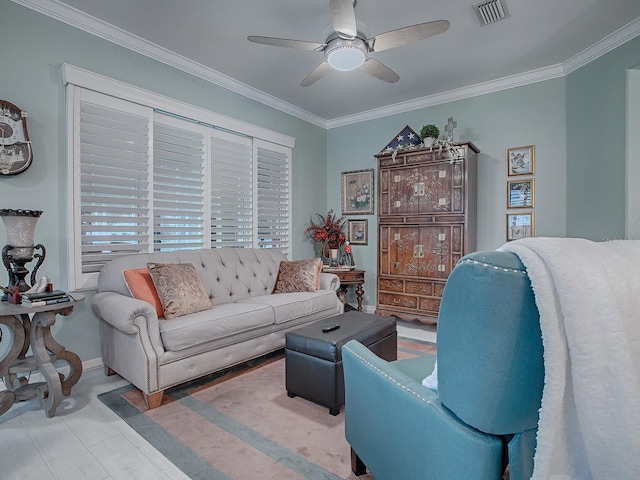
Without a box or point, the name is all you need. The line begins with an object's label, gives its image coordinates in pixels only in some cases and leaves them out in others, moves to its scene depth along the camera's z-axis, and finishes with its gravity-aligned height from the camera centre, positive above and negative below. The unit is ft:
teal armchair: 2.60 -1.26
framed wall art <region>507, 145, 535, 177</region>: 12.46 +2.92
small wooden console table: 14.32 -1.71
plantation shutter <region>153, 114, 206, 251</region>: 10.87 +1.79
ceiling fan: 7.06 +4.56
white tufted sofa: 7.33 -2.07
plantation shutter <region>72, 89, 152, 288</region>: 8.99 +1.64
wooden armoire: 12.30 +0.60
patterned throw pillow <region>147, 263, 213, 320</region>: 8.45 -1.31
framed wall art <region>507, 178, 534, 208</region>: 12.50 +1.71
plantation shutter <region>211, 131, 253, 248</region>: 12.60 +1.83
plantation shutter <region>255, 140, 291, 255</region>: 14.32 +1.85
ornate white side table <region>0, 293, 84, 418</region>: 6.74 -2.44
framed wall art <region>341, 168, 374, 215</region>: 16.15 +2.25
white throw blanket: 2.33 -0.84
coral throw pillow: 8.35 -1.22
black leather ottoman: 6.99 -2.49
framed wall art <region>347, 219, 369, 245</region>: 16.29 +0.34
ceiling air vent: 8.48 +5.83
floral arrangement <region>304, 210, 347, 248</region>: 15.90 +0.33
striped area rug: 5.48 -3.63
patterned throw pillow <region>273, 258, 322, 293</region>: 12.01 -1.35
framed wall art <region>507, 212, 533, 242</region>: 12.50 +0.54
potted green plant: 12.88 +3.98
